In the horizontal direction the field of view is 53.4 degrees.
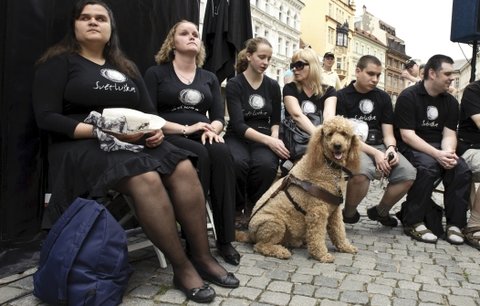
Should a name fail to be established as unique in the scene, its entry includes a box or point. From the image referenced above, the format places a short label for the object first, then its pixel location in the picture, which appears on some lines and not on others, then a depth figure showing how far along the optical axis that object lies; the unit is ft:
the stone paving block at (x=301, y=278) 11.25
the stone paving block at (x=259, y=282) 10.80
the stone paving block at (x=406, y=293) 10.51
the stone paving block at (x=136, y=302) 9.54
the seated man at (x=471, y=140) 15.93
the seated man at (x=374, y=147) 16.02
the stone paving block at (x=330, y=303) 9.91
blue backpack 8.77
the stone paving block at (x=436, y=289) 10.95
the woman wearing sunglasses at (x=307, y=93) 15.97
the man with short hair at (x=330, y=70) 29.48
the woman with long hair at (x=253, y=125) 14.99
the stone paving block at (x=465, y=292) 10.87
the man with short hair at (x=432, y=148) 16.10
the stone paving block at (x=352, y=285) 10.89
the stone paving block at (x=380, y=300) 10.05
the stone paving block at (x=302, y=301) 9.88
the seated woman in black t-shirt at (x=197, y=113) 12.05
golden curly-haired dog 12.96
